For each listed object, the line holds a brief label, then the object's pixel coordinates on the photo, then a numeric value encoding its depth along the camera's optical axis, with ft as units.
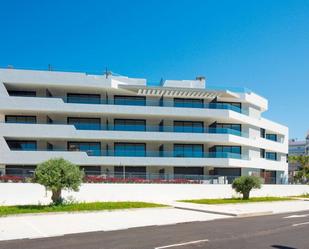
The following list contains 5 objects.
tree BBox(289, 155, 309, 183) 223.63
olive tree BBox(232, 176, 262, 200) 110.73
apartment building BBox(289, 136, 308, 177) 592.19
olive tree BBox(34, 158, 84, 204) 72.33
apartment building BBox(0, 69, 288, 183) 138.41
